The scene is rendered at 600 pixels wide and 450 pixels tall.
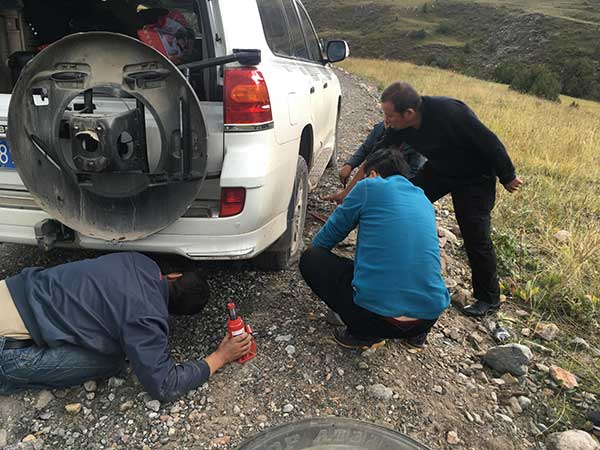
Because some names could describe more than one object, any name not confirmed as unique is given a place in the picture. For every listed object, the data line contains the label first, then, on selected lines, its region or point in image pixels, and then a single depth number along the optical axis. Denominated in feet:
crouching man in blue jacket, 7.87
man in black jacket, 10.19
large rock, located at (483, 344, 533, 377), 8.99
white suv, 7.14
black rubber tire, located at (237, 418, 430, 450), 6.77
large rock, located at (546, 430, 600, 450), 7.36
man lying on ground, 7.15
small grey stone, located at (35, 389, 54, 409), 7.54
